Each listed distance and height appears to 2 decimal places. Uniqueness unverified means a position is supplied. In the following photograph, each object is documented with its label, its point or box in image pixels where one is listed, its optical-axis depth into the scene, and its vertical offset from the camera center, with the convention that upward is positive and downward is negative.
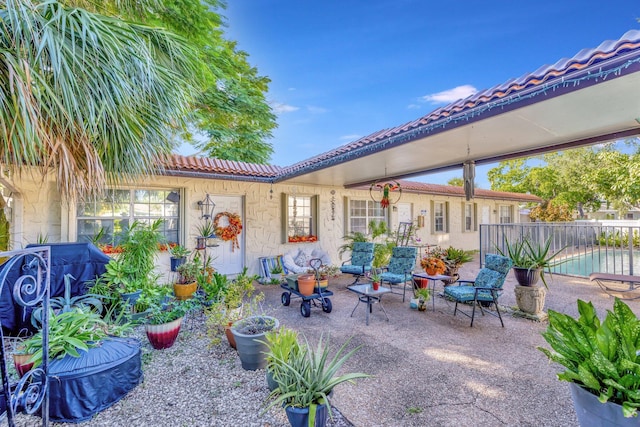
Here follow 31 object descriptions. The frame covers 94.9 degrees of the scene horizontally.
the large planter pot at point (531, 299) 4.54 -1.24
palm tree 2.66 +1.36
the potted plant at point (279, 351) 2.38 -1.10
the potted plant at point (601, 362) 1.57 -0.83
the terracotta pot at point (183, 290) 5.08 -1.25
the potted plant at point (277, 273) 7.23 -1.35
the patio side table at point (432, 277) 5.13 -1.03
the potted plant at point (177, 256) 5.66 -0.73
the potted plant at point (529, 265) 4.53 -0.73
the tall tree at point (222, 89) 6.42 +4.30
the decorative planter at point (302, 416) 1.98 -1.35
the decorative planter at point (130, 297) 4.04 -1.09
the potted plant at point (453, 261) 6.03 -0.88
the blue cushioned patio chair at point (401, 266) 5.54 -0.94
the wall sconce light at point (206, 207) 6.53 +0.26
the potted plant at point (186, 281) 5.09 -1.12
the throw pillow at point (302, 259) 7.41 -1.04
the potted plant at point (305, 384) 2.00 -1.23
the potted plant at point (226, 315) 3.53 -1.22
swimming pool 7.54 -1.18
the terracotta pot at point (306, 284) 4.74 -1.07
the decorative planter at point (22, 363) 2.47 -1.23
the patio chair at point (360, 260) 6.46 -0.96
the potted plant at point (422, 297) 4.93 -1.33
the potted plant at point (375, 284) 4.71 -1.05
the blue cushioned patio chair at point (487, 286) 4.31 -1.01
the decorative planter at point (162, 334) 3.36 -1.34
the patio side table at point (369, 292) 4.57 -1.16
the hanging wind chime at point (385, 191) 6.98 +0.83
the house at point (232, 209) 5.20 +0.22
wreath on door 6.65 -0.22
